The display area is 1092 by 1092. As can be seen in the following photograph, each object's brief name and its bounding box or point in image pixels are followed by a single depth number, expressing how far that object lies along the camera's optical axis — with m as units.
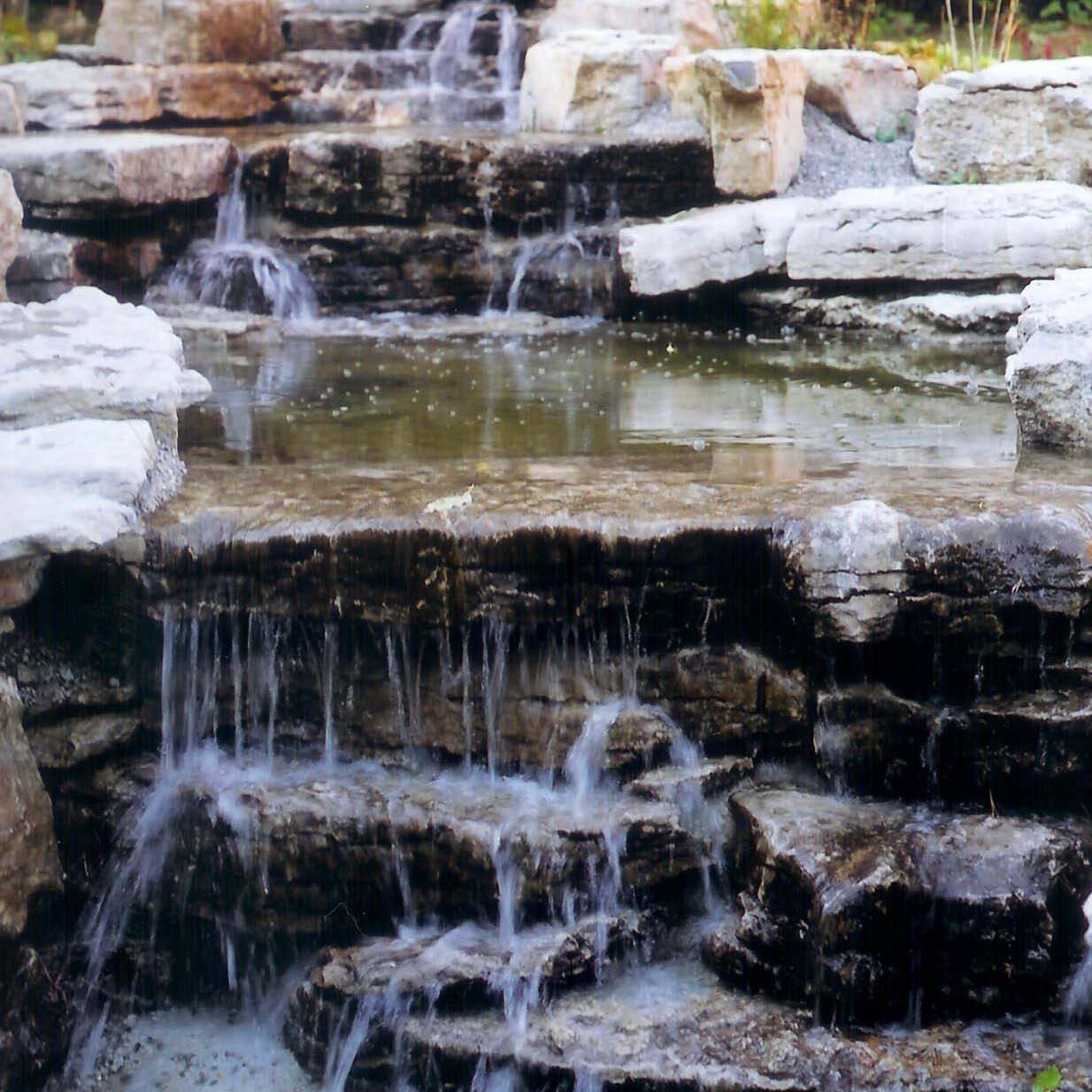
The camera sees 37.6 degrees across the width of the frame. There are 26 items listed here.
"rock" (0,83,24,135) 9.03
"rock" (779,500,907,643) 4.06
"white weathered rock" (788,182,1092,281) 7.45
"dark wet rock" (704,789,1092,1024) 3.72
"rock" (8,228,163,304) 7.75
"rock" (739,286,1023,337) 7.52
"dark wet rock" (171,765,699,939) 4.07
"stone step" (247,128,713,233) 8.34
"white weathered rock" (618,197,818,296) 7.84
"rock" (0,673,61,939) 3.85
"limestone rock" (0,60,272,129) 9.44
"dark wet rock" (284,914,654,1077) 3.87
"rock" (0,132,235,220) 7.88
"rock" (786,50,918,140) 9.02
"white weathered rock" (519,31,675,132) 9.10
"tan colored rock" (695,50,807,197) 8.20
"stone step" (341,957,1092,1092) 3.57
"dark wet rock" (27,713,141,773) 4.31
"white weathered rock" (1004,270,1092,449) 5.06
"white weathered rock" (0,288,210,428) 4.64
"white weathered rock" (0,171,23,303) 6.79
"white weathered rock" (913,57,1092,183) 8.09
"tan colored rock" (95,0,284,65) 10.20
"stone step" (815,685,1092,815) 4.07
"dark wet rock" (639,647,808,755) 4.27
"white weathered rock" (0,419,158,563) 3.82
